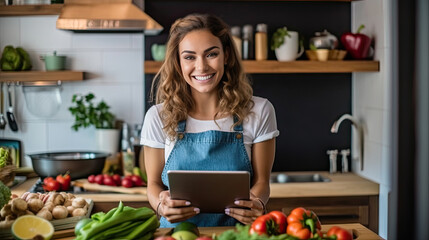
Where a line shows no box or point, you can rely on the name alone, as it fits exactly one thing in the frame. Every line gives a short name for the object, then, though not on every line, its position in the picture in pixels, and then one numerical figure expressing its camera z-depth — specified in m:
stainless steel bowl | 3.59
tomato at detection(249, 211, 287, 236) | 1.67
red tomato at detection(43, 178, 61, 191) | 3.39
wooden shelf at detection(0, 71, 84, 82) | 3.90
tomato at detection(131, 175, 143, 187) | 3.55
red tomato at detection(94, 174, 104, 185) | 3.54
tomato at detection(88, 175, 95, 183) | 3.57
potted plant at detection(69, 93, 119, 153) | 4.05
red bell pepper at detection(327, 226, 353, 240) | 1.67
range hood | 3.30
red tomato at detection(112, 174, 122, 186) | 3.58
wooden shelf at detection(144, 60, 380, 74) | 3.80
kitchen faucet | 4.00
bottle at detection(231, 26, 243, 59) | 3.90
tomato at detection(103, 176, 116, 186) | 3.54
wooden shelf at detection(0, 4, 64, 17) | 3.75
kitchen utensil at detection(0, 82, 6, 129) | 4.09
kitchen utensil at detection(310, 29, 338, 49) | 3.93
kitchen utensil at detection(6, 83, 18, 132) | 4.10
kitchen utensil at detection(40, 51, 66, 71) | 3.99
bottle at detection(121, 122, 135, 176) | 3.89
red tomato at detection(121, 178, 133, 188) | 3.51
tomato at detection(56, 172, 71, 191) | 3.46
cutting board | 3.44
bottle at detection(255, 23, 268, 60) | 3.92
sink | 3.95
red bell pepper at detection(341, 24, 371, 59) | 3.85
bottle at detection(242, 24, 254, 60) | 3.92
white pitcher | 3.88
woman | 2.38
